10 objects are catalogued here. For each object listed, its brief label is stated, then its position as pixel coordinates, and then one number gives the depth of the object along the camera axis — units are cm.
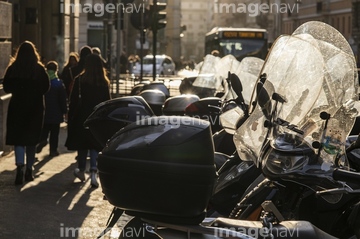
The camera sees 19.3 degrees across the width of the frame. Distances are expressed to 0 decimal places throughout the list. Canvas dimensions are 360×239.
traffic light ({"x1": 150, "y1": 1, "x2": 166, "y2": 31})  2514
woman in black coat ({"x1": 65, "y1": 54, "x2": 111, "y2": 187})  1219
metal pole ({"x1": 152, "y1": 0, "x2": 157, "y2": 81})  2515
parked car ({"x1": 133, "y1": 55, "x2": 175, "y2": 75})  5999
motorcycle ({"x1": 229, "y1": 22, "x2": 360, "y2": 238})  486
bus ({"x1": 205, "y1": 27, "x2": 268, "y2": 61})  3706
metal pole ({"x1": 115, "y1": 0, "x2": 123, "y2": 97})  1696
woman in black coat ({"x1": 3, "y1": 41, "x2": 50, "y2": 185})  1218
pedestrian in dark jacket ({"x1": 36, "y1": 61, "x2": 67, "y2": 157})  1519
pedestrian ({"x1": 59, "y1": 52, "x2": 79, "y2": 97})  1755
